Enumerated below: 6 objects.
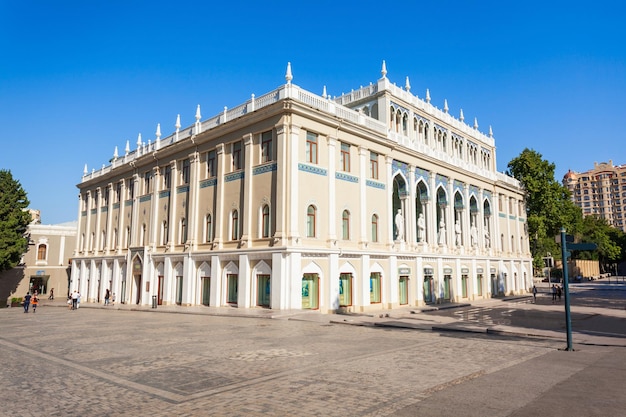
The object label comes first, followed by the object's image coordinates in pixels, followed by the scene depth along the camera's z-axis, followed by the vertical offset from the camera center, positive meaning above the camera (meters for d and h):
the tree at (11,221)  44.91 +4.99
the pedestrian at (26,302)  30.98 -2.36
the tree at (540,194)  52.22 +8.71
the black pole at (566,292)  12.06 -0.70
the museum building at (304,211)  25.86 +4.12
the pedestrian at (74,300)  33.16 -2.40
